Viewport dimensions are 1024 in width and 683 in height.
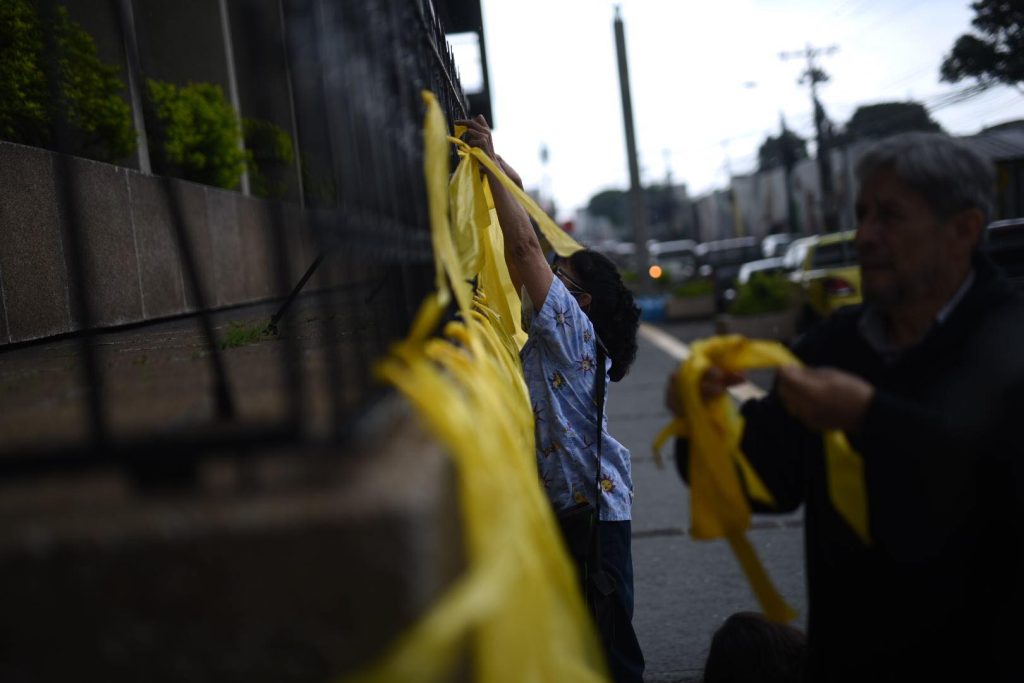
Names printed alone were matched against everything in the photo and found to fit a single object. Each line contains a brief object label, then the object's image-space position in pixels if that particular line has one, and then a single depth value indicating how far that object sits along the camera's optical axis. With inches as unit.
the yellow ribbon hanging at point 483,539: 47.8
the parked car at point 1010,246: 407.8
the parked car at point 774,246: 1387.8
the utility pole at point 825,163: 1638.8
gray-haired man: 71.4
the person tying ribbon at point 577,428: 127.6
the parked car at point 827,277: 527.5
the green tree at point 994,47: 1068.5
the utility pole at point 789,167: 2009.1
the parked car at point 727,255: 1219.8
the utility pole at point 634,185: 891.4
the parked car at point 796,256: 699.4
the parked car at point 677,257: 1486.2
